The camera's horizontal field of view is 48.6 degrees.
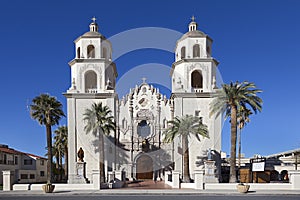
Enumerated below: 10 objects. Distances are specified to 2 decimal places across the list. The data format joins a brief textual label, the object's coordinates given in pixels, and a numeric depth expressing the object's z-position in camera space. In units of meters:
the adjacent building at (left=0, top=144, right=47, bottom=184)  47.88
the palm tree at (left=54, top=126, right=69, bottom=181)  51.84
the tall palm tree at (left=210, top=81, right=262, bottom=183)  33.50
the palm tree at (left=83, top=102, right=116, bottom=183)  36.31
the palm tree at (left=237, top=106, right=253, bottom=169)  45.73
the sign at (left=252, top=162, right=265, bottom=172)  33.16
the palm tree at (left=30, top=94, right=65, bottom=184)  37.28
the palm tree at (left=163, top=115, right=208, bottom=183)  35.75
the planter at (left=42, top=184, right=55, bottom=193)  27.20
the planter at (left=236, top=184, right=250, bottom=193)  26.14
